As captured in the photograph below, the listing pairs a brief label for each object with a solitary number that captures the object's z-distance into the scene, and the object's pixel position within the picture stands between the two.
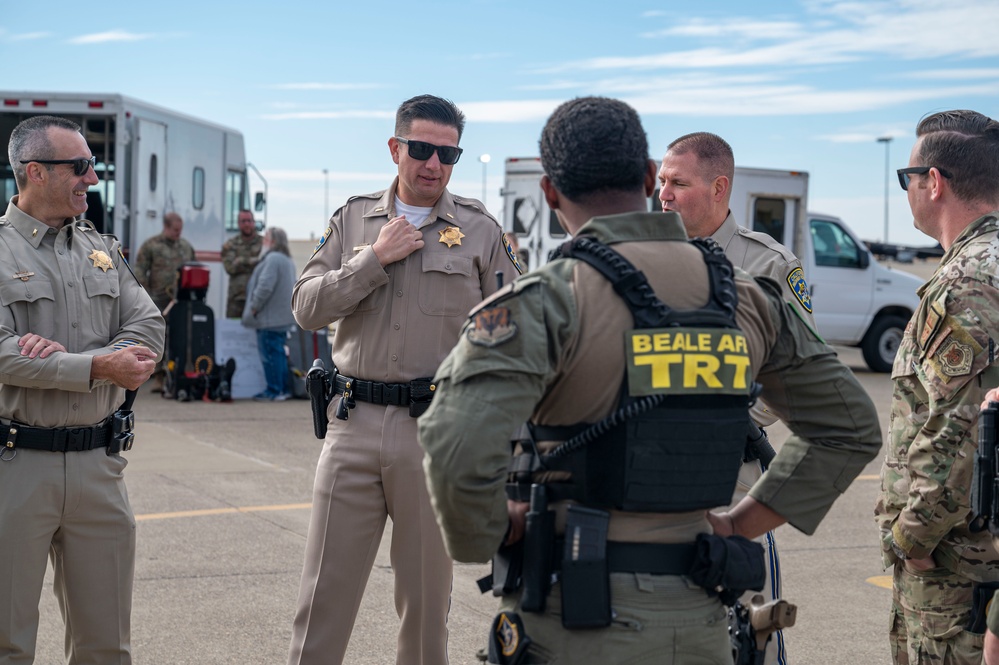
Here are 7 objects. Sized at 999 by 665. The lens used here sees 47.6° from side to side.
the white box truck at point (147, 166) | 13.59
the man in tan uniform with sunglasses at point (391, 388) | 4.03
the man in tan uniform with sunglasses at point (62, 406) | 3.78
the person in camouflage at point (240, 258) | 14.03
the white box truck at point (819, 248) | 17.12
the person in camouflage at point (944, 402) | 3.12
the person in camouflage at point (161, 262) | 13.39
